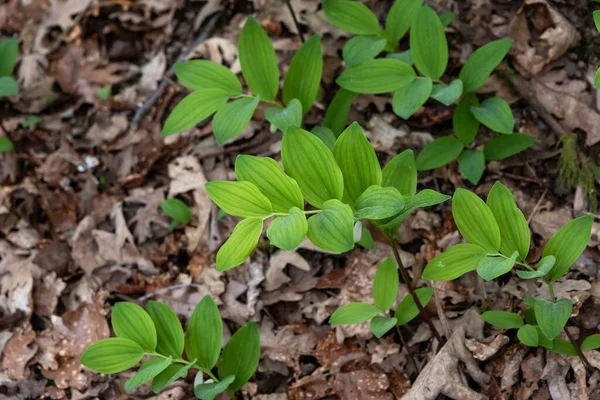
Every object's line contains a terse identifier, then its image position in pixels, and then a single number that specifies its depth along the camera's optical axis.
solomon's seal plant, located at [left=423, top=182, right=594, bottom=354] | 2.01
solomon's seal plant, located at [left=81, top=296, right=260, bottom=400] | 2.29
